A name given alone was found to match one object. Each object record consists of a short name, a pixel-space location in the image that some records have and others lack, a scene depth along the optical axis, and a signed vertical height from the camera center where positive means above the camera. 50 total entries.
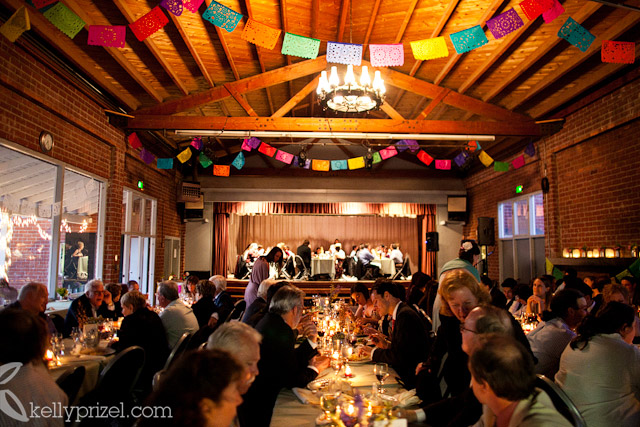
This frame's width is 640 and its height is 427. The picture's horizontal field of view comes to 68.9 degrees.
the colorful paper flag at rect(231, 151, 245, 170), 9.13 +1.70
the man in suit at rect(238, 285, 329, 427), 2.56 -0.67
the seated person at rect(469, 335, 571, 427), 1.47 -0.43
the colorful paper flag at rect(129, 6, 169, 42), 4.62 +2.24
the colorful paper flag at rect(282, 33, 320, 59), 5.61 +2.43
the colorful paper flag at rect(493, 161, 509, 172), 9.26 +1.63
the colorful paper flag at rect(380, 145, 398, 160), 9.62 +2.01
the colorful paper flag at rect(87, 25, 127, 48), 4.71 +2.15
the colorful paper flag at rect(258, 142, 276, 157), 9.38 +1.98
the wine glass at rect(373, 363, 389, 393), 2.49 -0.67
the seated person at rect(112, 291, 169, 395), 3.67 -0.73
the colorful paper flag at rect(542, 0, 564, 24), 4.36 +2.25
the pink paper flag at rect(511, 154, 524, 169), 8.91 +1.65
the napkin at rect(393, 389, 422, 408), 2.30 -0.76
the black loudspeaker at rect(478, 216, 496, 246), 9.31 +0.32
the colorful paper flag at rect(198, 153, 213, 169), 9.75 +1.85
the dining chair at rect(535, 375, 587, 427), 1.93 -0.65
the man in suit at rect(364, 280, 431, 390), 3.13 -0.68
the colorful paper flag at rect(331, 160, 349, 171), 10.23 +1.82
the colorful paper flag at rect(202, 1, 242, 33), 4.81 +2.40
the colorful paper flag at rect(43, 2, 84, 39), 4.37 +2.16
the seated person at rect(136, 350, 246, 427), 1.16 -0.37
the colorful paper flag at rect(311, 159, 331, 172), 10.30 +1.85
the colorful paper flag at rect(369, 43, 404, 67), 5.88 +2.44
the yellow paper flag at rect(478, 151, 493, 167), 8.98 +1.73
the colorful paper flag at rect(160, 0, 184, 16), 4.48 +2.35
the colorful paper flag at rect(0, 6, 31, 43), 4.14 +1.99
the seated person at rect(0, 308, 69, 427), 1.79 -0.49
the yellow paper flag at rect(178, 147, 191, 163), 8.94 +1.80
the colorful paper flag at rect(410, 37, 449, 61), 5.61 +2.41
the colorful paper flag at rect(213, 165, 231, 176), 10.28 +1.72
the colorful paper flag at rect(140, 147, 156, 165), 8.68 +1.71
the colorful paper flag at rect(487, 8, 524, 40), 4.79 +2.32
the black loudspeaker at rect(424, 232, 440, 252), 11.81 +0.15
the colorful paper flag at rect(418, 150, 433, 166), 9.89 +1.93
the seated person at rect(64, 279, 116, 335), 5.00 -0.67
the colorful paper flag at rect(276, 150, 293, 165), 9.53 +1.88
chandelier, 5.95 +2.01
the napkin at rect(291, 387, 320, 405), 2.38 -0.78
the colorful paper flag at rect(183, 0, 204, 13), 4.48 +2.33
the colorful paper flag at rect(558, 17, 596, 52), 4.54 +2.11
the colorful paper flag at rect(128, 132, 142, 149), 8.10 +1.87
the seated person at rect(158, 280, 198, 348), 4.25 -0.67
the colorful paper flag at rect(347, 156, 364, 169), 10.11 +1.87
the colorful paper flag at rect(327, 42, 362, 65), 5.89 +2.46
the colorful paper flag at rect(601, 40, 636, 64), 4.71 +2.00
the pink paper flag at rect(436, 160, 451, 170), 10.30 +1.88
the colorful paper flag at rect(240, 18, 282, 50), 5.32 +2.45
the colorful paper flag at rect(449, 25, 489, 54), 5.12 +2.32
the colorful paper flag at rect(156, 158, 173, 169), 9.35 +1.69
